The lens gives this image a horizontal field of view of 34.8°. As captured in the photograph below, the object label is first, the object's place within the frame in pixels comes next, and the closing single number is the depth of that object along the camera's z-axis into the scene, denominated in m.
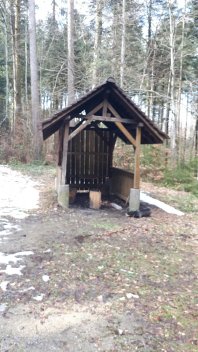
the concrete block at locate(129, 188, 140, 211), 7.94
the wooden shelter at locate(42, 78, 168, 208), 7.66
